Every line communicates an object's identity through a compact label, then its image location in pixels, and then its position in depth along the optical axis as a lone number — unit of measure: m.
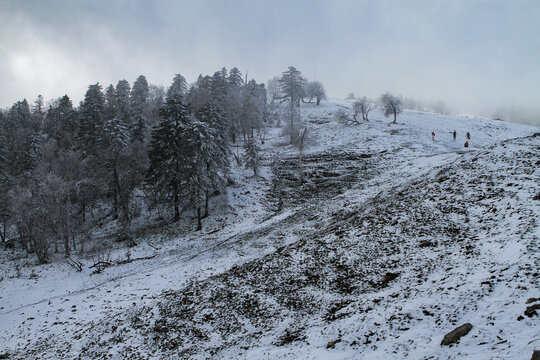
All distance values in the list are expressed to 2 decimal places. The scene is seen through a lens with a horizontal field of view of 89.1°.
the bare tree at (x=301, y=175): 38.62
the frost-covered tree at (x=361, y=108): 61.83
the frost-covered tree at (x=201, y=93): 62.69
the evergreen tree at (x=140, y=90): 79.61
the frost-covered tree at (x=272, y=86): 123.51
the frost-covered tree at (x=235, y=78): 75.24
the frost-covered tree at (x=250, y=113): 54.94
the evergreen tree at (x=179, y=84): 80.87
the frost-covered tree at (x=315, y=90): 87.93
